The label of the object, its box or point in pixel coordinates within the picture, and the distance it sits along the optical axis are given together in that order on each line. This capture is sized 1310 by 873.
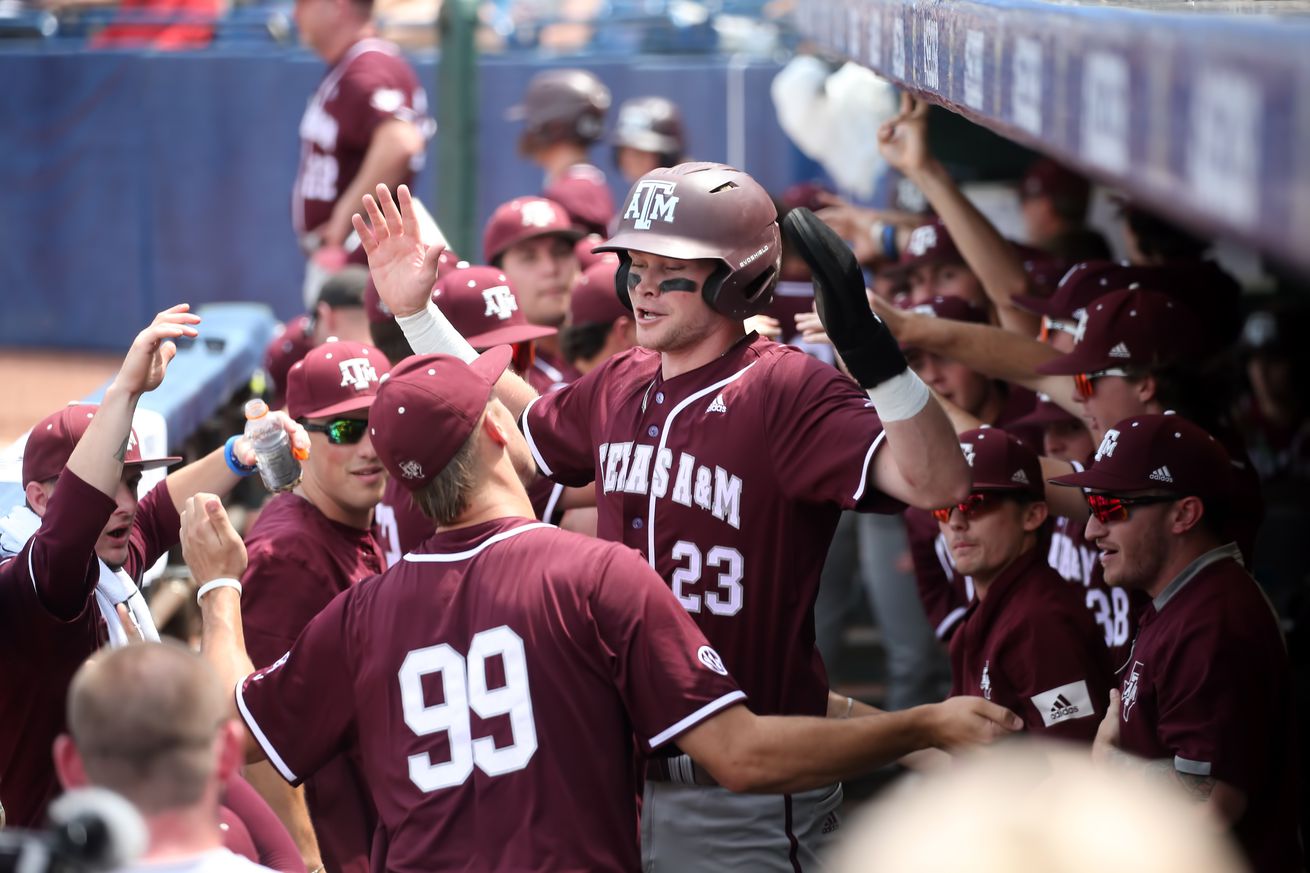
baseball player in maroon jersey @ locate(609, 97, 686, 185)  18.17
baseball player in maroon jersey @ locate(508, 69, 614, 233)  17.23
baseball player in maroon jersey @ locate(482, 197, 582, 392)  12.20
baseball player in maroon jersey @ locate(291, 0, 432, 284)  14.92
